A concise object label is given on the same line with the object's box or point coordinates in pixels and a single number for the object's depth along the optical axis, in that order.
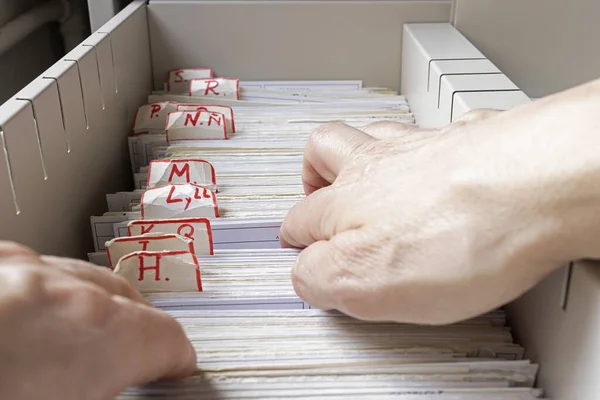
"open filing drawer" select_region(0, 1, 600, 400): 0.54
